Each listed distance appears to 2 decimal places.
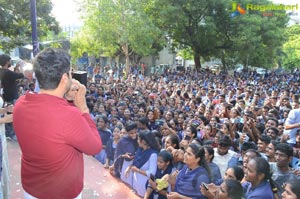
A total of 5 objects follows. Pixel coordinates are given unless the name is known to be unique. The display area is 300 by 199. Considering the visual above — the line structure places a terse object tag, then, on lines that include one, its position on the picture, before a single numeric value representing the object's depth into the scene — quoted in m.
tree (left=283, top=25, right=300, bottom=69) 32.75
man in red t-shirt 1.51
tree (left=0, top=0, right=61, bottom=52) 9.31
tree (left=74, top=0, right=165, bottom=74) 15.67
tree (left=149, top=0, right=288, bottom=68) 20.55
